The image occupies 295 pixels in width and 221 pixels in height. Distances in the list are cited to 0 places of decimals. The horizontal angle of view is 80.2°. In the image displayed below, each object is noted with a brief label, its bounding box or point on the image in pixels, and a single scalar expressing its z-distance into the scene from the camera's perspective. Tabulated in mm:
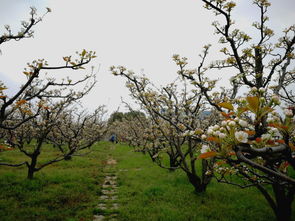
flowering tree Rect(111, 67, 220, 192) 5895
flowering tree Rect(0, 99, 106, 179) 7520
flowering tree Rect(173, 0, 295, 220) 1390
